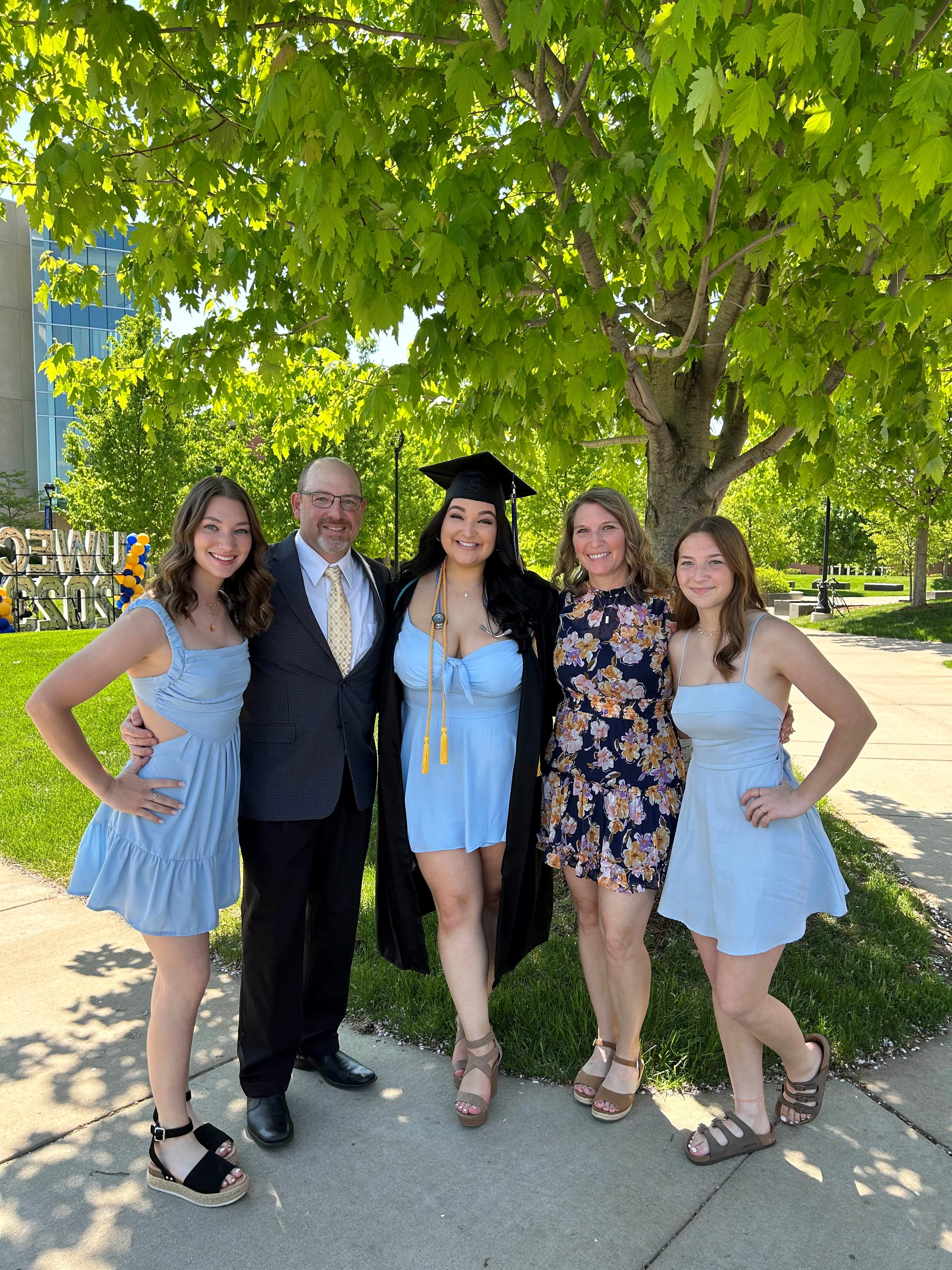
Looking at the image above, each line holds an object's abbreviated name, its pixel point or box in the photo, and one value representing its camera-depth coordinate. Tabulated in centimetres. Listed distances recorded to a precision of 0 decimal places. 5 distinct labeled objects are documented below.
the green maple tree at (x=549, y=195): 265
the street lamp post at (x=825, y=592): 2816
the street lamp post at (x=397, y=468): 1923
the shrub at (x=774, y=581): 3556
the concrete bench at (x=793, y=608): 3052
